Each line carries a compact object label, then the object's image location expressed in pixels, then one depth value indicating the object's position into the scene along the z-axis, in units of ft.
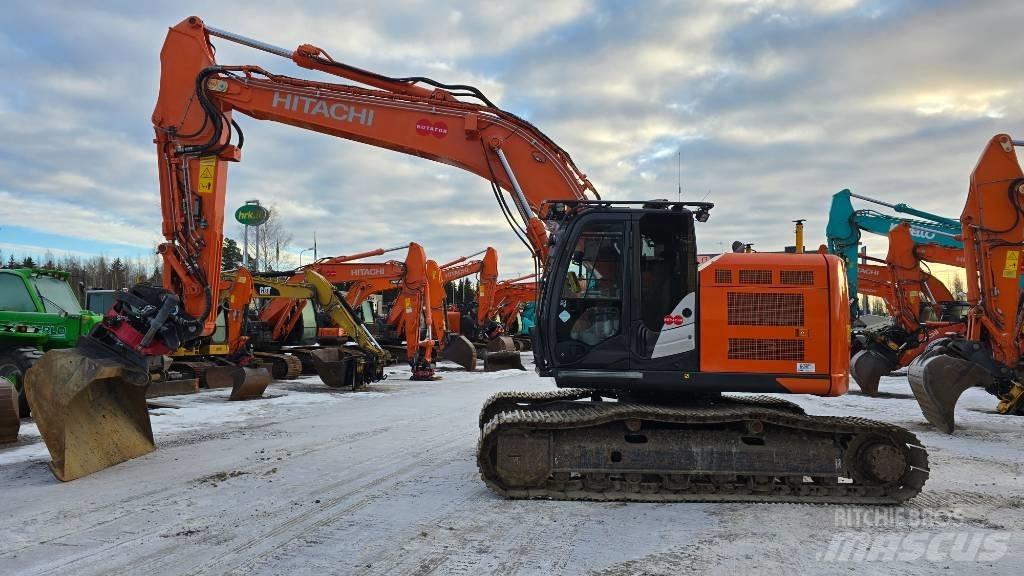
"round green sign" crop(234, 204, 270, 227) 131.44
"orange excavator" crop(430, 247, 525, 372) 72.33
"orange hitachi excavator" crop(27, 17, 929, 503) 18.81
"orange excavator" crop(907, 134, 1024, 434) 33.17
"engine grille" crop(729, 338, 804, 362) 19.70
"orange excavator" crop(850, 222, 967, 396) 50.16
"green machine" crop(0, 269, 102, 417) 32.80
